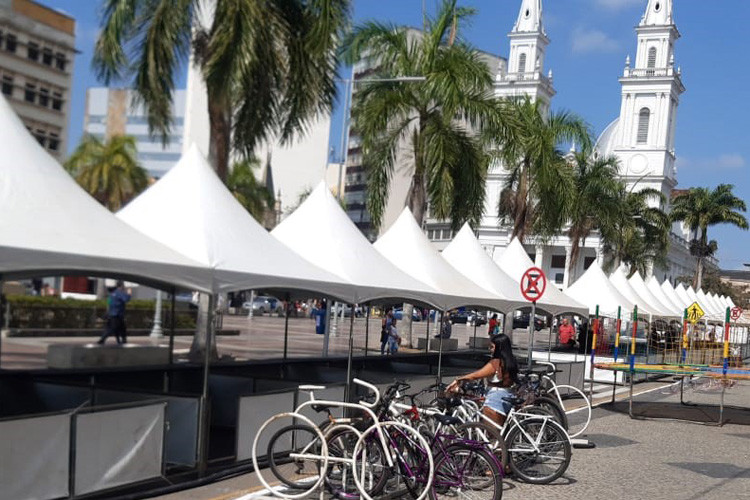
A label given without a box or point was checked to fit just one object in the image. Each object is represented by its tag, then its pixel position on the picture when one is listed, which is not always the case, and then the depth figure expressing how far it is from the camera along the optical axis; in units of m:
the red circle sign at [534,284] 17.55
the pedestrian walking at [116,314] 27.17
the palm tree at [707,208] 82.00
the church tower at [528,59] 108.69
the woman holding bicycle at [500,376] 10.60
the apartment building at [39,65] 61.31
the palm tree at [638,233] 57.28
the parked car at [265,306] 73.75
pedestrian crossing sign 32.38
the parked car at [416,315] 78.25
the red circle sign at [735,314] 48.06
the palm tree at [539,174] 35.00
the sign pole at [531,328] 17.92
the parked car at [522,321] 72.00
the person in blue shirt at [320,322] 42.50
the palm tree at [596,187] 47.62
